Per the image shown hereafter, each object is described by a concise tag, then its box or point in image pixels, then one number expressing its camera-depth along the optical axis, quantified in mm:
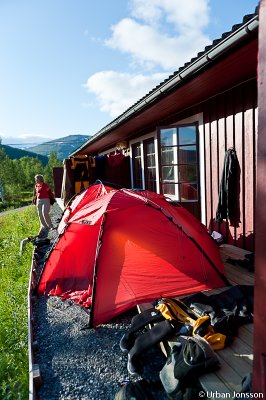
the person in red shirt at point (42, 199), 7824
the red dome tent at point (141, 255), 3098
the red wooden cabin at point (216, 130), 960
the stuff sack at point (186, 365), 1882
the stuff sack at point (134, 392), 1974
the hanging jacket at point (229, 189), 4285
